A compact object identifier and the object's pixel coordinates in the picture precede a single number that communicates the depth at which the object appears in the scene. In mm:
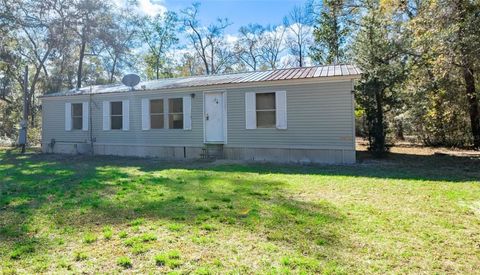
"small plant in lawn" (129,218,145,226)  3784
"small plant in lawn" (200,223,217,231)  3620
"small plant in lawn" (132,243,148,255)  3001
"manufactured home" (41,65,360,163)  8969
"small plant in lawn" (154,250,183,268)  2756
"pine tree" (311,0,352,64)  17078
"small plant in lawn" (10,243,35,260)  2953
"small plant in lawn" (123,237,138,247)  3180
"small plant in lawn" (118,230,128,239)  3383
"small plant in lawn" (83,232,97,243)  3299
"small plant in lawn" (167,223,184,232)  3594
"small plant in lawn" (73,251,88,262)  2887
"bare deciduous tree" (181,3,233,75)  28422
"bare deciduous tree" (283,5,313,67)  26109
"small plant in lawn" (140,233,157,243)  3277
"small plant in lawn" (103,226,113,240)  3387
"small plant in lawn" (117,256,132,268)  2753
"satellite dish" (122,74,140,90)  11805
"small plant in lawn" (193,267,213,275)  2600
